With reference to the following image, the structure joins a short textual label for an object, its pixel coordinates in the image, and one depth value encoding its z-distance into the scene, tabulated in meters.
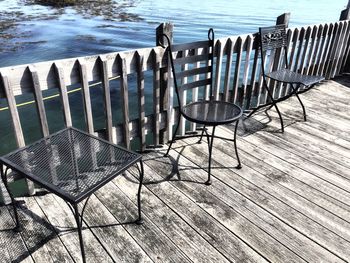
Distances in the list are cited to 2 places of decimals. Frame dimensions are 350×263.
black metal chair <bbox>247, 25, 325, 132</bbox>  3.59
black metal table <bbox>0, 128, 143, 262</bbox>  1.63
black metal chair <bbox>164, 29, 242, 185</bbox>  2.55
